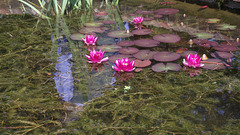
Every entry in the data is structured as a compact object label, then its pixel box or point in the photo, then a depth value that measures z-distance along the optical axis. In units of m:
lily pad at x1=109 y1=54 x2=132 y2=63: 2.36
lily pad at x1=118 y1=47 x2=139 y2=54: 2.49
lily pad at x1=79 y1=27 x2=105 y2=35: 3.12
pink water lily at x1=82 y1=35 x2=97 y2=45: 2.71
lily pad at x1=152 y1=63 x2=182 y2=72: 2.11
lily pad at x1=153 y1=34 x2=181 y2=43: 2.73
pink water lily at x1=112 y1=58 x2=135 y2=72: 2.07
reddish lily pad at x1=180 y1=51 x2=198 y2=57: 2.40
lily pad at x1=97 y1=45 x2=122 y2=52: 2.56
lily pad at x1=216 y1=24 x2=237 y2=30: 3.06
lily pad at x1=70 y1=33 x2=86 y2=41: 2.95
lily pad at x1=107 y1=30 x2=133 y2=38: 2.96
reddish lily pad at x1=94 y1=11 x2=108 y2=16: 4.04
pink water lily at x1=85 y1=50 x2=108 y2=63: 2.27
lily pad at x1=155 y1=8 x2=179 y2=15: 3.90
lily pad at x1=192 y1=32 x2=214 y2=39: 2.81
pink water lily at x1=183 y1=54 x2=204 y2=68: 2.13
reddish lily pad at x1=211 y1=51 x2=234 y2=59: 2.31
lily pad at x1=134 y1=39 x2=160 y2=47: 2.65
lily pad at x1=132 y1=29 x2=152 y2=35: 3.04
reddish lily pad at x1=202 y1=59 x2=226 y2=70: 2.14
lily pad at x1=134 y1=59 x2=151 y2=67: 2.21
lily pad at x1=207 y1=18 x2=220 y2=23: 3.38
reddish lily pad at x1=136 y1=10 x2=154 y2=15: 3.96
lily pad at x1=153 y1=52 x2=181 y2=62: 2.29
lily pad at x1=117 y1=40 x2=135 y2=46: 2.70
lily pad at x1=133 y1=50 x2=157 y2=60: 2.36
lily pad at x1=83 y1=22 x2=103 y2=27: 3.41
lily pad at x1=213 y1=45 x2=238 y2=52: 2.43
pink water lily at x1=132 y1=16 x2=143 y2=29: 3.38
